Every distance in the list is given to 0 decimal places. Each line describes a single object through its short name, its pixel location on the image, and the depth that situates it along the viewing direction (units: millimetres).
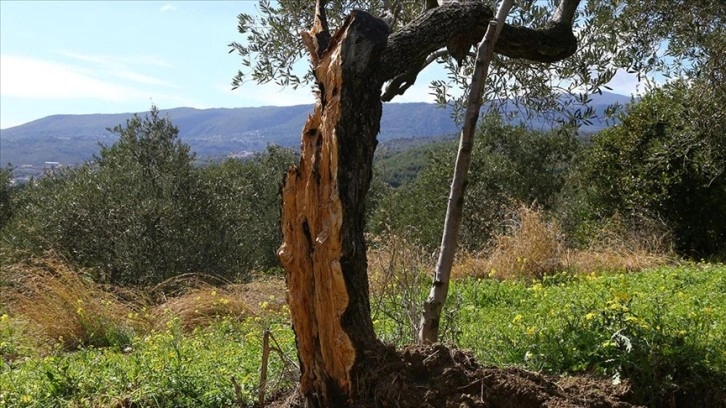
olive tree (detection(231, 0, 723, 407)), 3098
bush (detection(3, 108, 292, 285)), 12211
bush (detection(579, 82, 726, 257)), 12336
